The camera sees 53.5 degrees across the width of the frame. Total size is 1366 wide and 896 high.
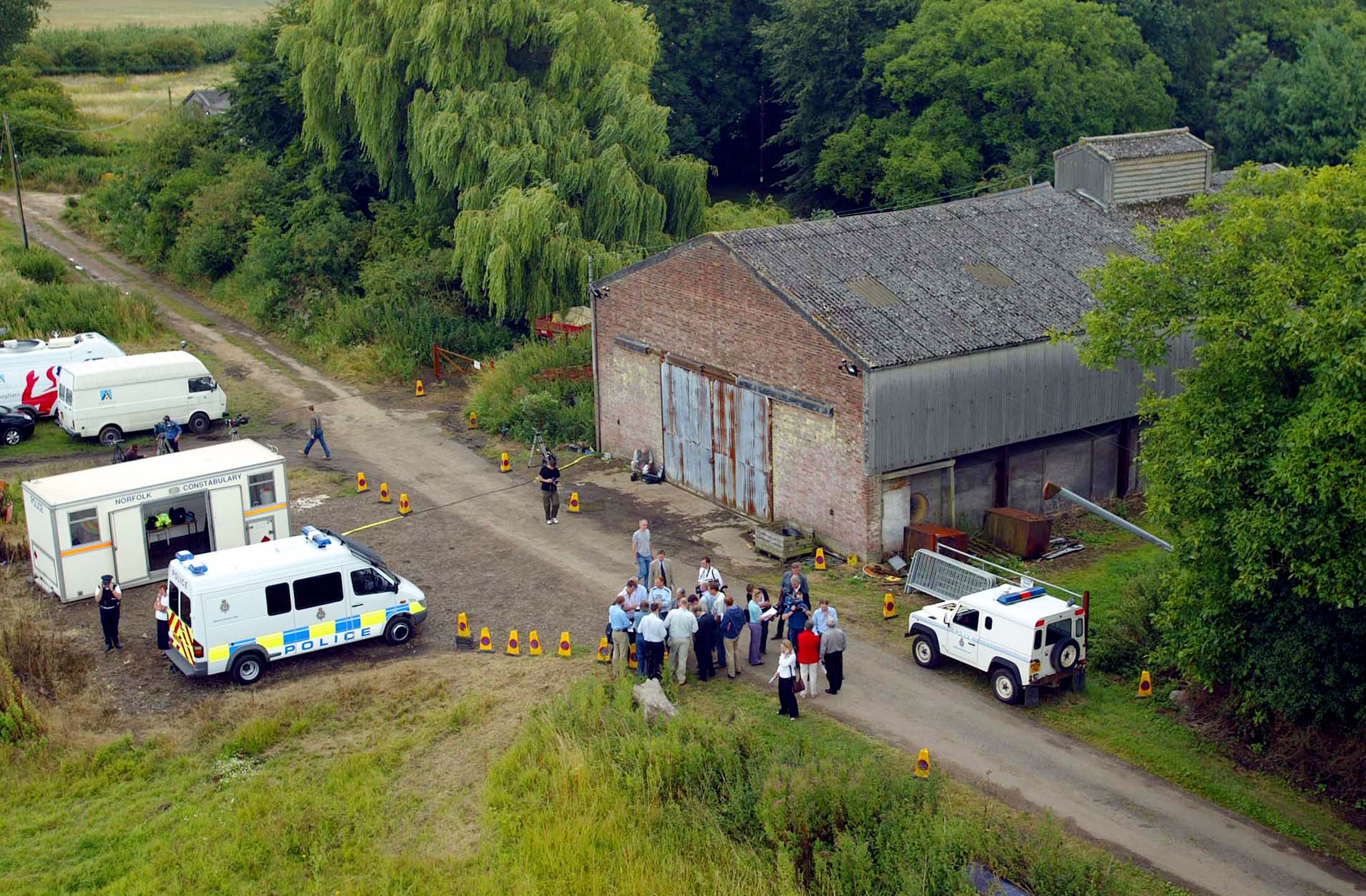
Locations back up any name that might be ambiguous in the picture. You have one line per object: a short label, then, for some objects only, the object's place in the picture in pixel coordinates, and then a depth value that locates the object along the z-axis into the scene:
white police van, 22.02
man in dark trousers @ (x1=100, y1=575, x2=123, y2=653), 23.02
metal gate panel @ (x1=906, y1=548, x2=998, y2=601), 24.69
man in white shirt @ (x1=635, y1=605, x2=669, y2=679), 21.47
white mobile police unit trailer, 24.94
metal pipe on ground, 22.08
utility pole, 54.96
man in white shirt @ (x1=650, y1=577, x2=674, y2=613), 22.19
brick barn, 27.09
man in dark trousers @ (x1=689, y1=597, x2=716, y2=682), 21.81
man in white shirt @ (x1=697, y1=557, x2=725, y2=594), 22.98
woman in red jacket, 20.95
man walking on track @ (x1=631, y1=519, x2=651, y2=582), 25.86
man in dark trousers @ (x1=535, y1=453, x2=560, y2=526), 29.30
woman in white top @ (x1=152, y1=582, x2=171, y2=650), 22.88
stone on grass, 20.42
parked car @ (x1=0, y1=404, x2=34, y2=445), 36.03
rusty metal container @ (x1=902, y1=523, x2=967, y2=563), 26.61
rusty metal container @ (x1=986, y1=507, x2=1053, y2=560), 27.64
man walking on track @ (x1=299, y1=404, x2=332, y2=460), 34.09
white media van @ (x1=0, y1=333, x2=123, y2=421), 37.19
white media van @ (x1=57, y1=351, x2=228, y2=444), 35.41
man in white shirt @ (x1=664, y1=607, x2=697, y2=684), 21.44
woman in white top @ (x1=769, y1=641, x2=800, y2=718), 20.36
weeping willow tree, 41.16
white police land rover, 21.14
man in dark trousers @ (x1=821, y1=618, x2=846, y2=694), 21.25
